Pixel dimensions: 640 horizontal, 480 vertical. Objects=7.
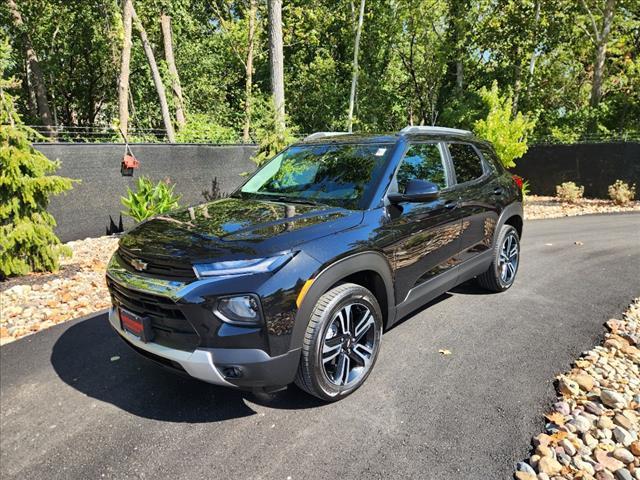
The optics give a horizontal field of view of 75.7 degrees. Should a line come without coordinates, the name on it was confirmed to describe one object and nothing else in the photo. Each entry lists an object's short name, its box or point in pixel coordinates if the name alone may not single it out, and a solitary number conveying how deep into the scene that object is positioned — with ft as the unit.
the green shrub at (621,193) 39.50
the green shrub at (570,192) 41.57
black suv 7.56
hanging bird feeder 27.58
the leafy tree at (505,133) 41.24
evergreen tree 17.16
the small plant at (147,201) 24.70
